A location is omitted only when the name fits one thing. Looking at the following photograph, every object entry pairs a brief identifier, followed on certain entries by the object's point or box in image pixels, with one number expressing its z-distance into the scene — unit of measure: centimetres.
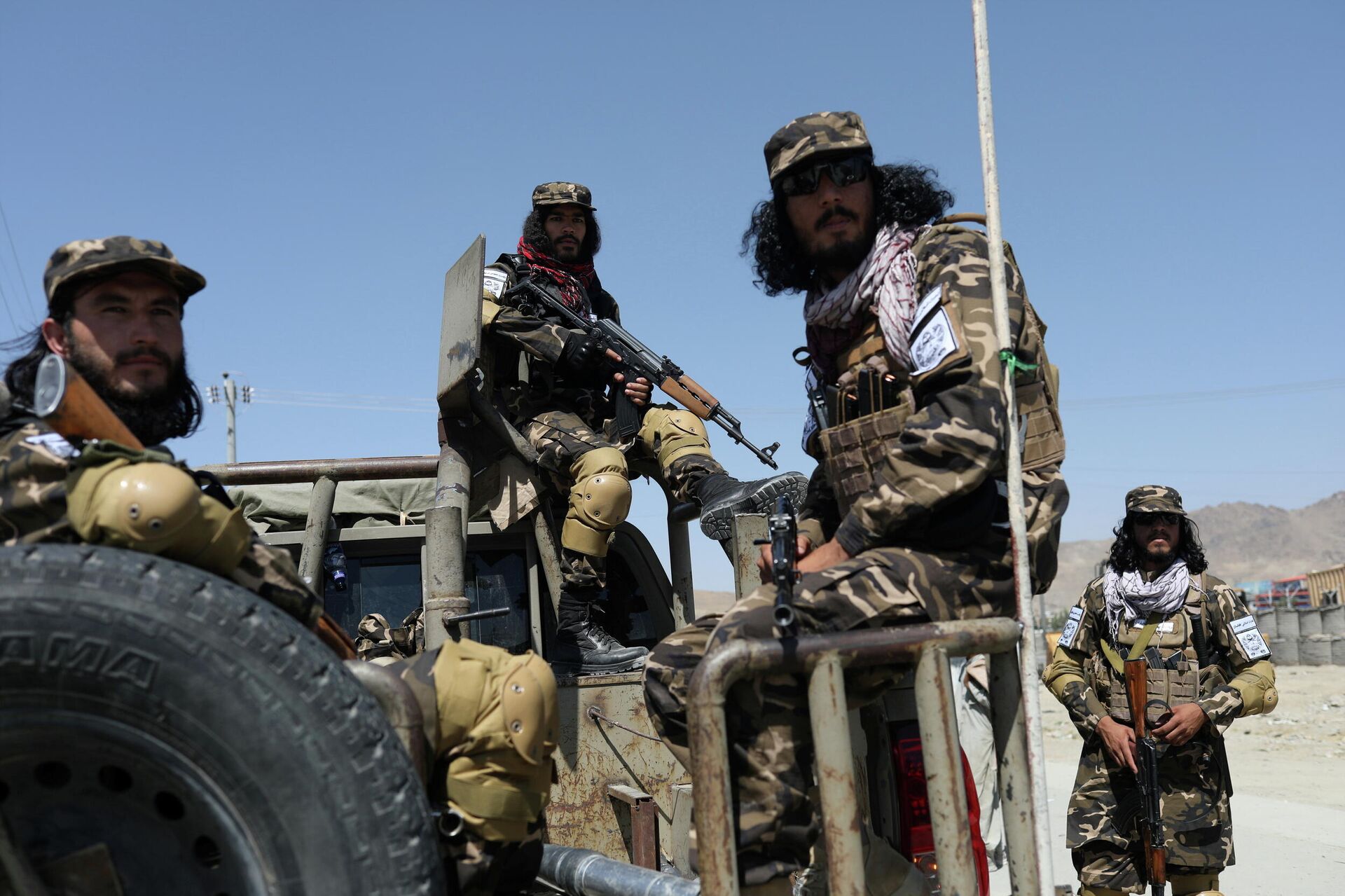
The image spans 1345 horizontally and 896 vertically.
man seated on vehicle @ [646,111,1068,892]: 223
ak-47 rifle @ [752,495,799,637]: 206
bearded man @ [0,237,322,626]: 182
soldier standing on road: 529
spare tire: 167
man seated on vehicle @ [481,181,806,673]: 455
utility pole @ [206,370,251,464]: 3238
